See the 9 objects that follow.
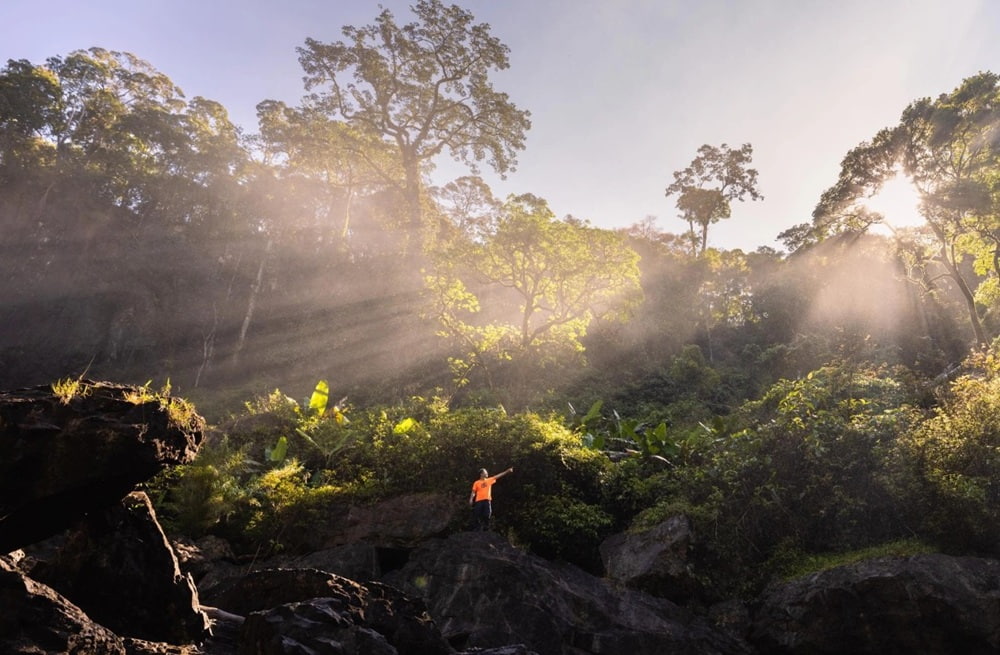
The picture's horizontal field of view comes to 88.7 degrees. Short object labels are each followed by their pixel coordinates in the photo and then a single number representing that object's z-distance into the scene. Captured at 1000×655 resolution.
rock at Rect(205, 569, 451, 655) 5.11
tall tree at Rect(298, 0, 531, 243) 26.62
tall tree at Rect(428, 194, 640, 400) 19.12
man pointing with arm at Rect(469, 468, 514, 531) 9.06
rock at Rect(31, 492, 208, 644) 5.82
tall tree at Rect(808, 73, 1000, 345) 16.72
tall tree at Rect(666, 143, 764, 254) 31.50
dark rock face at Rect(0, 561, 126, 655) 4.50
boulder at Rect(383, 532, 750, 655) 7.09
